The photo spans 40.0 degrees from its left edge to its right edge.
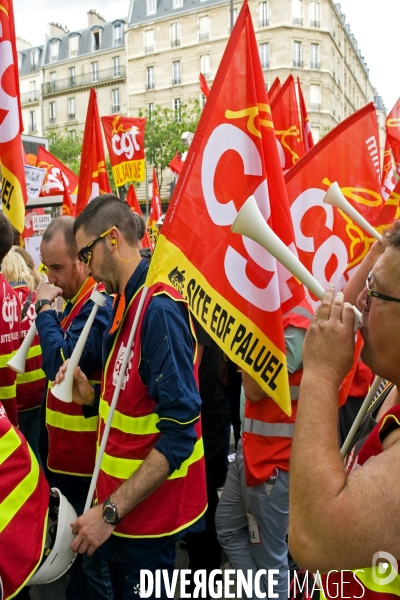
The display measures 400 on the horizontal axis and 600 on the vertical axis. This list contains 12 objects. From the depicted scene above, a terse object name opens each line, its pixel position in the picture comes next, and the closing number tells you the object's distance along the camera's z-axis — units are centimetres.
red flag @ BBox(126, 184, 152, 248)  824
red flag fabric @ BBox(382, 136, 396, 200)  669
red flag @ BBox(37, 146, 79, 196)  789
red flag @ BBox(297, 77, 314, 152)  517
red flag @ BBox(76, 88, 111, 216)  459
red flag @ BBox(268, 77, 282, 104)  471
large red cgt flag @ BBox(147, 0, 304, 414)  209
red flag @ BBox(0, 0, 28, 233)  314
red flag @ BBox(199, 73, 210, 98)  586
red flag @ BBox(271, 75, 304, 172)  454
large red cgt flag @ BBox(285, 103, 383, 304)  324
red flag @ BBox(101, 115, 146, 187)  870
